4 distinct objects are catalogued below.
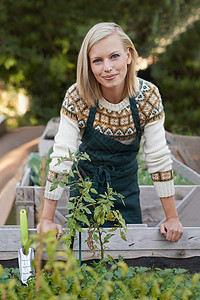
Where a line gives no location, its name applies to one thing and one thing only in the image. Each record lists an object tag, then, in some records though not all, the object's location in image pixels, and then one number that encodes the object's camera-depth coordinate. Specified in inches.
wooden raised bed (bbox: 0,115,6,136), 254.2
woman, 72.1
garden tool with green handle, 65.6
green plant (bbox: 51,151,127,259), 58.1
